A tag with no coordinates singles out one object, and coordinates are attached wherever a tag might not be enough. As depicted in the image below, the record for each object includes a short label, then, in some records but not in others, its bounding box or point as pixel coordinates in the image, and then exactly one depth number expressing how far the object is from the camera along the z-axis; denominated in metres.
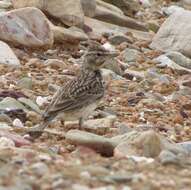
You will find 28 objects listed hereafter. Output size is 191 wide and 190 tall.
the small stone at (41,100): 11.42
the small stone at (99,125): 10.48
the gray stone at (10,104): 10.81
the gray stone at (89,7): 16.77
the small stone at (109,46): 15.24
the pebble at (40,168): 6.68
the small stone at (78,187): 6.25
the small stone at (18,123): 10.30
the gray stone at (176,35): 15.69
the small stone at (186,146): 9.60
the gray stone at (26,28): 13.81
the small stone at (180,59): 15.15
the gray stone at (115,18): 17.08
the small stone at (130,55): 14.97
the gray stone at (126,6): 18.38
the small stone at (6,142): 8.75
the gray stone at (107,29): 16.31
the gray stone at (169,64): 14.60
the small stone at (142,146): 8.73
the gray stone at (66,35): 14.72
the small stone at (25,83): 12.13
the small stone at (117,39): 15.85
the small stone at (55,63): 13.48
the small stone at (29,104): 11.08
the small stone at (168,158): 7.69
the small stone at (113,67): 13.93
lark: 10.04
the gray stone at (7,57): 13.06
